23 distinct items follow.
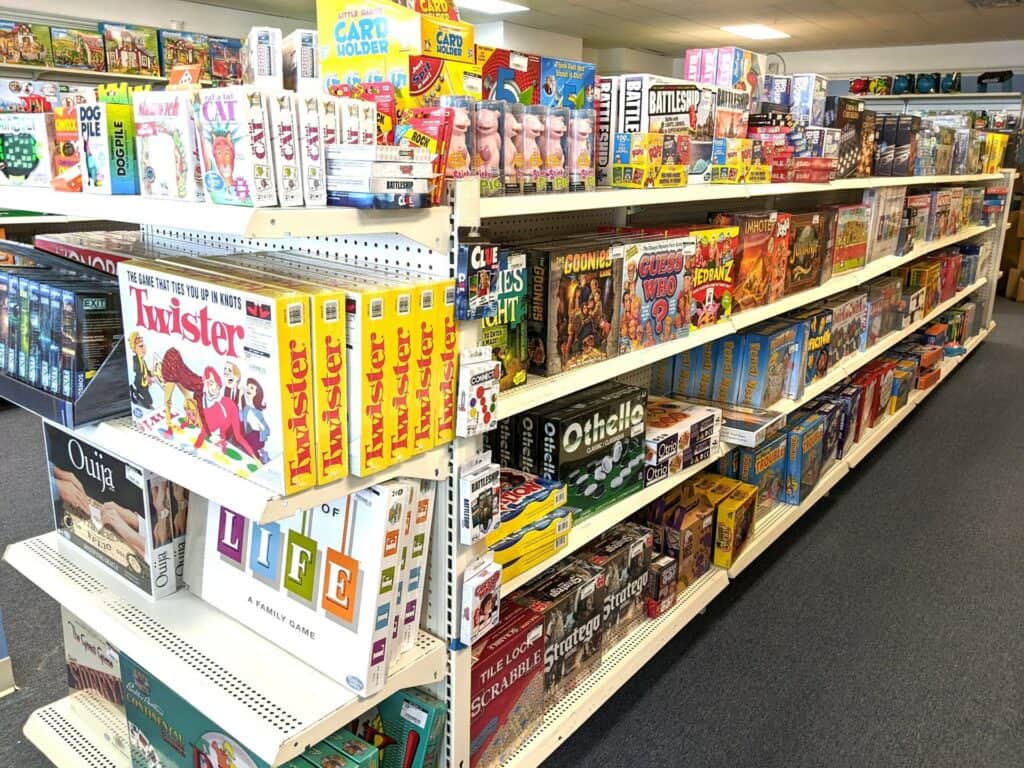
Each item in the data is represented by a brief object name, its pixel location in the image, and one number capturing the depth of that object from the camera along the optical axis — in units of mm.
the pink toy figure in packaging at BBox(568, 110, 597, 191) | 1726
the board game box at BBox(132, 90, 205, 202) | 1168
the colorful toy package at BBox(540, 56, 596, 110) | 1803
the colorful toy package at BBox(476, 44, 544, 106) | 1698
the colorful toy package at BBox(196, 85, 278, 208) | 1084
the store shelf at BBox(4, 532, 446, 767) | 1291
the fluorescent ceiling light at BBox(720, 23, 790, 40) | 9953
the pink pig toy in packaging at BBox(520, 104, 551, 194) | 1600
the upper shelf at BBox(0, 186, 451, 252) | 1056
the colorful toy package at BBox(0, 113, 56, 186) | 1409
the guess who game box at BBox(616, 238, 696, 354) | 1982
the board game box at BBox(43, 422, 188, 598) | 1583
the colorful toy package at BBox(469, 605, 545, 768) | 1695
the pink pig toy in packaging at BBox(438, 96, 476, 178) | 1413
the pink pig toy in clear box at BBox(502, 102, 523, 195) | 1549
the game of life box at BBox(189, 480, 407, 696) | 1350
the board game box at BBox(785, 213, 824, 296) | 2861
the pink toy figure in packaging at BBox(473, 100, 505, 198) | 1486
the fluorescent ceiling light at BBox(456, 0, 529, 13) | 8742
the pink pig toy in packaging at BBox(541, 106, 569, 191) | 1657
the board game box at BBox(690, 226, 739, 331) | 2262
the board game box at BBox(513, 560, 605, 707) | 1919
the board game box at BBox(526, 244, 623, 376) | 1732
